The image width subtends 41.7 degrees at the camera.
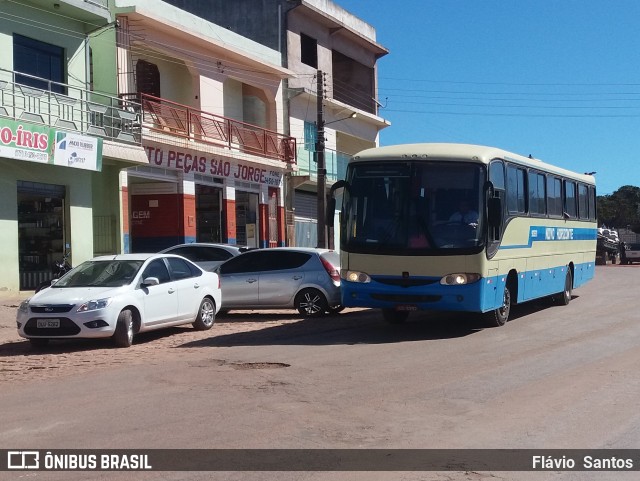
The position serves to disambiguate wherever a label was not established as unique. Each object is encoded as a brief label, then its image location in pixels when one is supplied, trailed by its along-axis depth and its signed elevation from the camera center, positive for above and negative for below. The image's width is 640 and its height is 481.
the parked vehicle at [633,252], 52.17 -1.13
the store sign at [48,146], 20.09 +2.49
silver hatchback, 18.83 -0.94
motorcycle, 22.56 -0.66
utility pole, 28.76 +2.92
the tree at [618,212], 98.81 +2.62
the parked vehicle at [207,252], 22.23 -0.31
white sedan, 13.63 -1.01
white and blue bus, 14.54 +0.16
